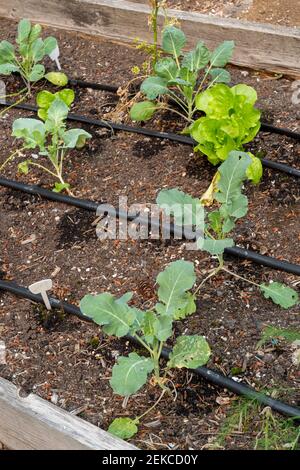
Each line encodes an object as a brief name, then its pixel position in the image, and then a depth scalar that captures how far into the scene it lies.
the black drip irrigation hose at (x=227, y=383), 1.98
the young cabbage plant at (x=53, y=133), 2.62
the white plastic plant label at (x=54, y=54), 3.17
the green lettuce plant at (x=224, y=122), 2.62
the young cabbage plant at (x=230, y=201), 2.19
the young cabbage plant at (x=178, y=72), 2.81
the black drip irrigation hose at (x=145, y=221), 2.39
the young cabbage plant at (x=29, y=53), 3.13
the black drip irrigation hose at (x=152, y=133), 2.71
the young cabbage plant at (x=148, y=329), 1.89
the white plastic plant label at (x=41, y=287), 2.19
